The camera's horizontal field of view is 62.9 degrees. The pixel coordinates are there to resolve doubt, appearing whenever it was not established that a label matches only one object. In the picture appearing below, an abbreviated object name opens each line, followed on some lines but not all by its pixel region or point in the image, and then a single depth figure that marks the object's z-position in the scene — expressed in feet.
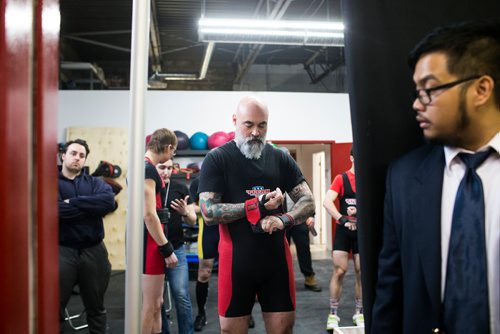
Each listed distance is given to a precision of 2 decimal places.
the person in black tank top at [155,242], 8.73
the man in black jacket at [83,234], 8.91
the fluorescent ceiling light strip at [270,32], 17.79
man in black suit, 3.23
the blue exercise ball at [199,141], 22.50
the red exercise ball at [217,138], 21.88
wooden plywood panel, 21.53
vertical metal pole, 3.12
